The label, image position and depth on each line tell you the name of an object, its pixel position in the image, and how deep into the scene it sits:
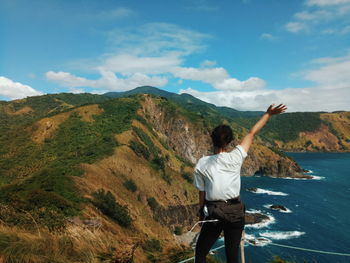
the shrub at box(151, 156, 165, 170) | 70.40
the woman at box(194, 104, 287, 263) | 3.91
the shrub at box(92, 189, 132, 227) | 30.22
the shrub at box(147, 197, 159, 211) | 55.22
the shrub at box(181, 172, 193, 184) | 81.31
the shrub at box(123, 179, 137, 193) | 50.31
